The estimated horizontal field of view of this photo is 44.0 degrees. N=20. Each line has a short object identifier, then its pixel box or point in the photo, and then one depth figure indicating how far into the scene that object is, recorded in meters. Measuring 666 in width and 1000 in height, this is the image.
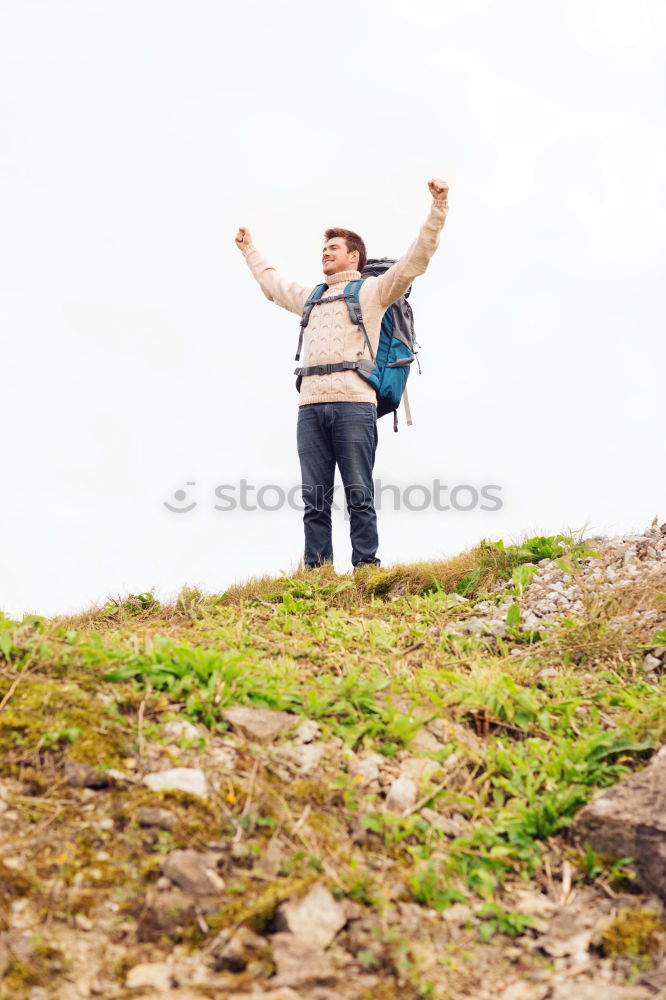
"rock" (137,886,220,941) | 2.84
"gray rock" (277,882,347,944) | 2.85
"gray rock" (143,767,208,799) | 3.38
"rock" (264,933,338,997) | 2.68
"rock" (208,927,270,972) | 2.74
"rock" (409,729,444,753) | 4.10
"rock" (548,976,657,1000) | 2.71
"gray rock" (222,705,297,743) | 3.83
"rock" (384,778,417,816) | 3.62
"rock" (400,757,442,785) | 3.86
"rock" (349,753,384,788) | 3.73
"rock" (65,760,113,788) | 3.37
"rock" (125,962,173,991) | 2.65
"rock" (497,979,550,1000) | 2.80
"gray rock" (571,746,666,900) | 3.32
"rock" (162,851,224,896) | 2.95
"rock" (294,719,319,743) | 3.91
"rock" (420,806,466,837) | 3.57
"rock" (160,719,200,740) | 3.72
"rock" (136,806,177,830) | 3.20
